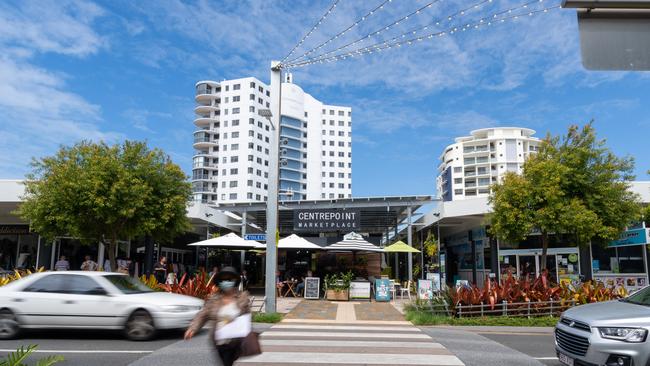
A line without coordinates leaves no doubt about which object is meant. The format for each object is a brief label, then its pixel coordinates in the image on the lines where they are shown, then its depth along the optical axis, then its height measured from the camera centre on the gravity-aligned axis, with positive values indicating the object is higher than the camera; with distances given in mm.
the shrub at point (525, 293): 14477 -1042
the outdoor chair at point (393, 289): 22216 -1420
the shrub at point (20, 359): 3479 -720
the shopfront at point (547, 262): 25406 -273
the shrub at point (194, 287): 14375 -912
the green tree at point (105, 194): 18125 +2140
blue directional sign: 27328 +949
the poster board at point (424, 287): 18719 -1114
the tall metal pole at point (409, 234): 24783 +1079
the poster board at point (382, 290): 21328 -1399
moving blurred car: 10016 -1081
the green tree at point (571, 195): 18922 +2278
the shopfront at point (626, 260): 23203 -154
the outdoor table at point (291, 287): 22511 -1393
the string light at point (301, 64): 14719 +5417
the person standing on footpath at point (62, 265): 20309 -421
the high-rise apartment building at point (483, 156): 101188 +19602
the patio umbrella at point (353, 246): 22141 +405
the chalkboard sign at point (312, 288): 21438 -1335
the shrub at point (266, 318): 13609 -1636
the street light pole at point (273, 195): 14680 +1715
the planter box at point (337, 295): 20938 -1576
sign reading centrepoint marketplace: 26234 +1779
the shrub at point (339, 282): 21047 -1075
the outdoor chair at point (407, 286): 22500 -1385
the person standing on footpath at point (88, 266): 19469 -434
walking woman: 5059 -559
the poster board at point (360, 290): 21344 -1400
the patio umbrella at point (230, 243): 22234 +520
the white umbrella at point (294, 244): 22084 +494
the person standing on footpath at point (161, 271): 20469 -646
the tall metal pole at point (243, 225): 27416 +1584
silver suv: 5832 -925
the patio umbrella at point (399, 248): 23250 +351
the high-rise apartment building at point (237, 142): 97312 +21593
